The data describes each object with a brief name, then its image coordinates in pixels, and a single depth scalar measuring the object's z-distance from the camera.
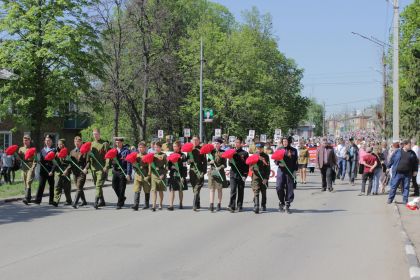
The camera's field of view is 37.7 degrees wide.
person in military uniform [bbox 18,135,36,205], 15.84
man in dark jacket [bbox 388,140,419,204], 16.17
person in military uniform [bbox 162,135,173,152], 22.54
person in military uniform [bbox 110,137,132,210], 15.21
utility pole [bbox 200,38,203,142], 41.46
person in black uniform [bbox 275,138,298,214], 14.41
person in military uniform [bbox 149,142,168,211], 14.83
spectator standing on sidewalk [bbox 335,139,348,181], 26.48
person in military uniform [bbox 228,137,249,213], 14.50
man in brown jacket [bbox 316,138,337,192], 20.78
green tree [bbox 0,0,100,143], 25.45
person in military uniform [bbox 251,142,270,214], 14.33
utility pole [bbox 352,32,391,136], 46.95
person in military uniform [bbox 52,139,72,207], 15.53
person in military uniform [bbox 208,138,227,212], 14.70
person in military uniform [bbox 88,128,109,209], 15.03
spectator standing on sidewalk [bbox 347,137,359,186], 24.72
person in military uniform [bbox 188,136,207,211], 14.73
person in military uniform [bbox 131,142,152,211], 14.91
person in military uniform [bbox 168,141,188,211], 14.85
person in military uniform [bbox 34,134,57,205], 15.73
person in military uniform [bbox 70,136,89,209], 15.23
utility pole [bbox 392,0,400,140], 23.00
